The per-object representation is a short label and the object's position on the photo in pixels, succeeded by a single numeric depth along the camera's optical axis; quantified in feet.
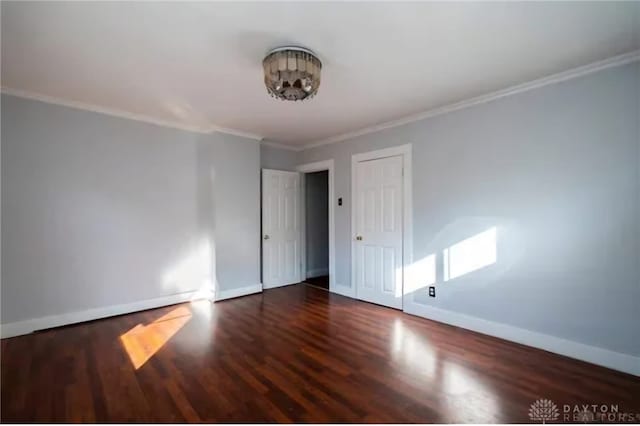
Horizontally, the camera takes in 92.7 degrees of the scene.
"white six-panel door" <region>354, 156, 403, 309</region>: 13.30
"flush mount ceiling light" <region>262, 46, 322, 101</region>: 7.30
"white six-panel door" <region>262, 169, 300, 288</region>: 16.75
